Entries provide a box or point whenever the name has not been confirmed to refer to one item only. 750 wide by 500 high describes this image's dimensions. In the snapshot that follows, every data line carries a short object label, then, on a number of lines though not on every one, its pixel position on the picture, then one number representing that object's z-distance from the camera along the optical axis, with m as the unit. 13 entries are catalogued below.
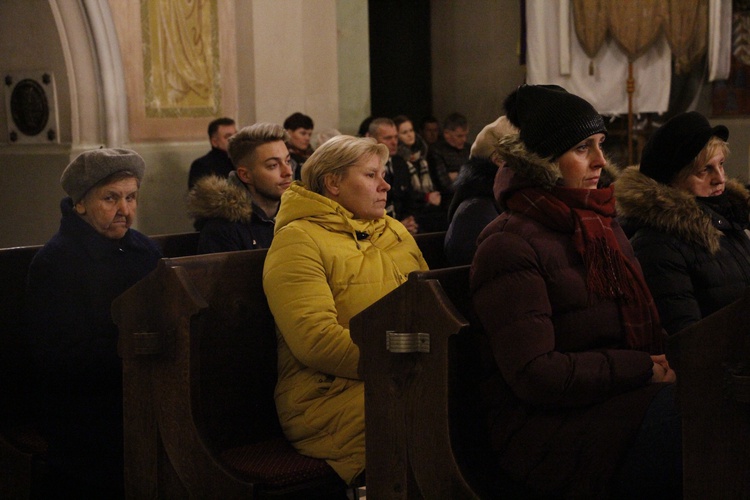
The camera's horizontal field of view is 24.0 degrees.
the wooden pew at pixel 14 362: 6.03
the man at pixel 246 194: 6.68
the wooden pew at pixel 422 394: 4.44
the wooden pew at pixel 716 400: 3.92
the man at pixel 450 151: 14.38
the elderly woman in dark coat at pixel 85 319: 5.51
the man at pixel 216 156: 11.67
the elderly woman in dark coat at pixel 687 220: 5.41
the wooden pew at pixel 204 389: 5.08
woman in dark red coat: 4.22
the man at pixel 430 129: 15.47
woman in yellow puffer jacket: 5.07
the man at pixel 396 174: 12.70
